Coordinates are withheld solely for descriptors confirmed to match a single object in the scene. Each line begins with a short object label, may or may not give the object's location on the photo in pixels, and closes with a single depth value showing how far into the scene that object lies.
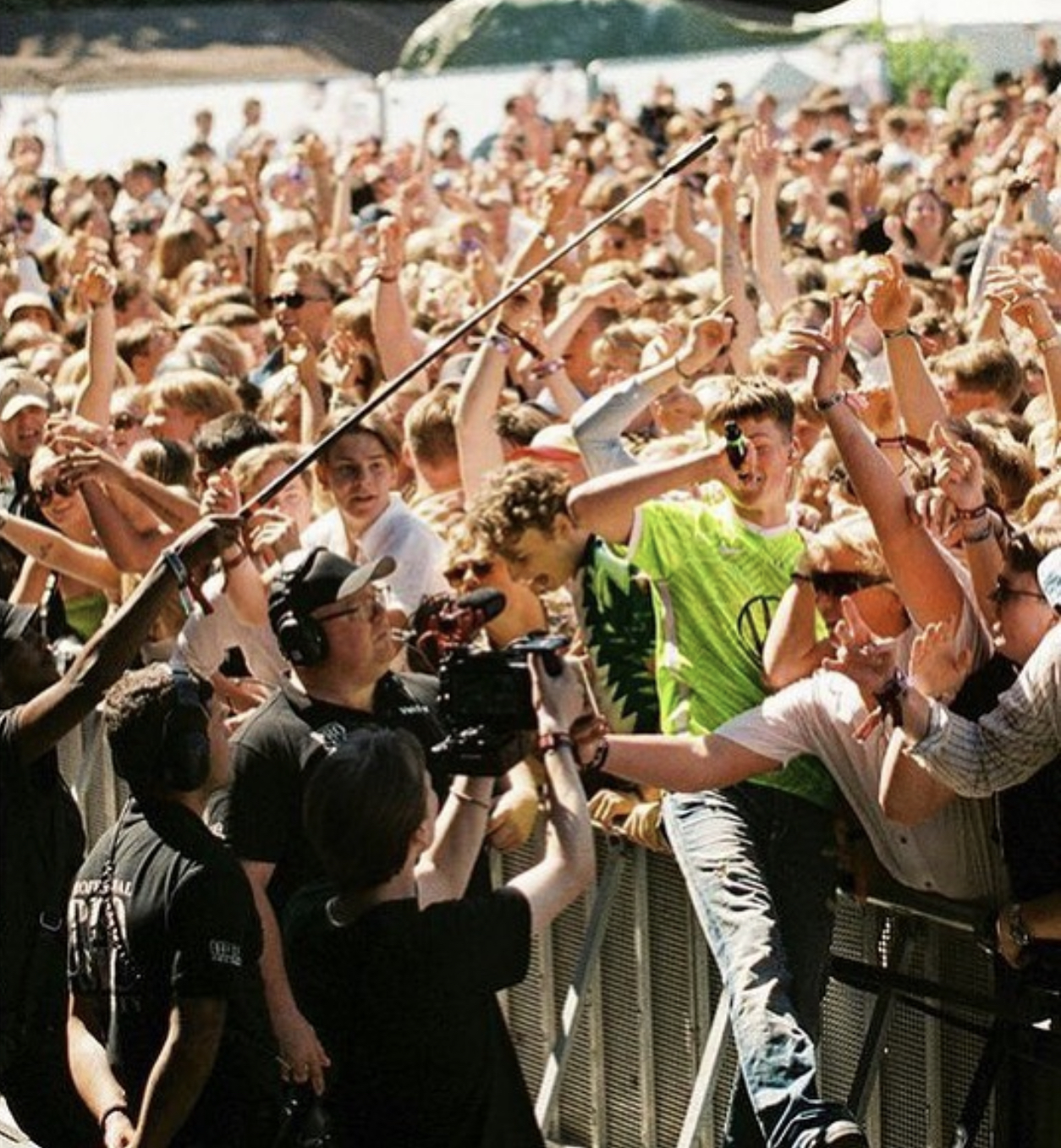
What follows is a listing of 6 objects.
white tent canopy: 42.62
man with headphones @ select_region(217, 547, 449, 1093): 9.88
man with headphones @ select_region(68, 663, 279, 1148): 9.18
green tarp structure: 51.15
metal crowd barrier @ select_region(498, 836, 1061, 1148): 9.78
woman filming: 7.97
